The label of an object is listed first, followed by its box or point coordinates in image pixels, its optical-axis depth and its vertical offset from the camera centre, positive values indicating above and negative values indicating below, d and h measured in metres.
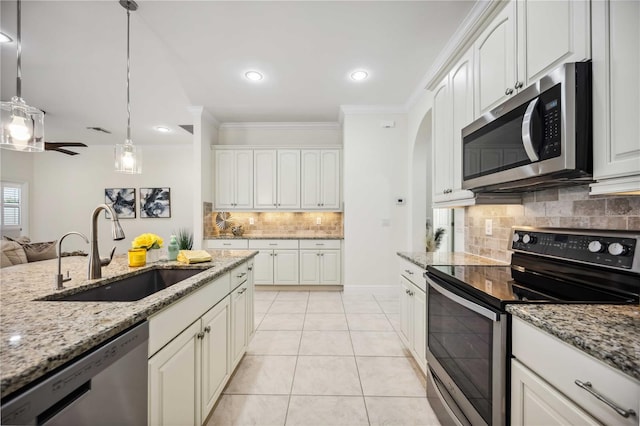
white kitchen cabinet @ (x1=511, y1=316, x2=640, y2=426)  0.67 -0.50
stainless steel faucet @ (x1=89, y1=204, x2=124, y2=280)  1.34 -0.13
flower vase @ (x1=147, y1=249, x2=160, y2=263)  1.80 -0.29
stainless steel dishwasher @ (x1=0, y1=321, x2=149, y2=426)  0.58 -0.47
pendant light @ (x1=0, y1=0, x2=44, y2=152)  1.47 +0.51
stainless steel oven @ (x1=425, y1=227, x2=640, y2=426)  1.03 -0.34
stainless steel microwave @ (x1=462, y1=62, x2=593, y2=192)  1.01 +0.36
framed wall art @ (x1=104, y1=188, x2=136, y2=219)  6.20 +0.31
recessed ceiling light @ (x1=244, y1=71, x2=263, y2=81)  3.08 +1.64
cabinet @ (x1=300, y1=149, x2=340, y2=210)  4.46 +0.60
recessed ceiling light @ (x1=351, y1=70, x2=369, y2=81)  3.08 +1.66
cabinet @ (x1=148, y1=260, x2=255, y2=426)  1.04 -0.70
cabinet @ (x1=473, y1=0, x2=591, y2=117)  1.05 +0.82
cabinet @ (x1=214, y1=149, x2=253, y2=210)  4.56 +0.60
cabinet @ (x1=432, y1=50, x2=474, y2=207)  1.85 +0.68
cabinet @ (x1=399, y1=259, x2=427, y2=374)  1.88 -0.75
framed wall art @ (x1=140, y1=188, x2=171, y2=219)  6.22 +0.24
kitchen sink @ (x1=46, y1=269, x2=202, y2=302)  1.25 -0.42
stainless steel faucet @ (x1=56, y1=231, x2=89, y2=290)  1.16 -0.30
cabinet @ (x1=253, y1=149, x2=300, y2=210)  4.51 +0.61
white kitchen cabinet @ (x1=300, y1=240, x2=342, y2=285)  4.27 -0.80
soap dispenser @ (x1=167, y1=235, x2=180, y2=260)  1.88 -0.25
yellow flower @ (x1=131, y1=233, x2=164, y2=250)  1.74 -0.19
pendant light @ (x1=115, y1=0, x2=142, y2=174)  2.34 +0.50
